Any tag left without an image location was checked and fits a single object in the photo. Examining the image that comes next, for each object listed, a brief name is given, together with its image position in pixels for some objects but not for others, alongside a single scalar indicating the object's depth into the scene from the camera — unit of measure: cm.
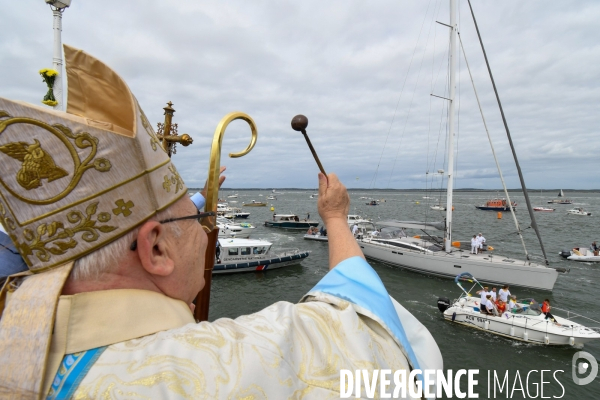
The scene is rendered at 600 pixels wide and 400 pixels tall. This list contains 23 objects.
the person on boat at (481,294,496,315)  1377
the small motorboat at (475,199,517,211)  8619
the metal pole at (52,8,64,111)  364
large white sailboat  1884
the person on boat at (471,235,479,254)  2230
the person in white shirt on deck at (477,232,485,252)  2268
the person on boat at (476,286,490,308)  1405
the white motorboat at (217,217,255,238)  3684
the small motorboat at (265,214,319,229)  4900
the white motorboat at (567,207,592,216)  7122
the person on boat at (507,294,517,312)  1387
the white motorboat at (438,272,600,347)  1211
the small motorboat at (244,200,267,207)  10014
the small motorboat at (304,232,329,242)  3784
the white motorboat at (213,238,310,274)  2330
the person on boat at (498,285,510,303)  1401
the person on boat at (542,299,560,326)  1314
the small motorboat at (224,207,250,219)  5991
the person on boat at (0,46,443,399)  71
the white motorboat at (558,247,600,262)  2735
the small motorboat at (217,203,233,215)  6322
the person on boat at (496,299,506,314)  1386
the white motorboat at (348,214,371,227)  4349
